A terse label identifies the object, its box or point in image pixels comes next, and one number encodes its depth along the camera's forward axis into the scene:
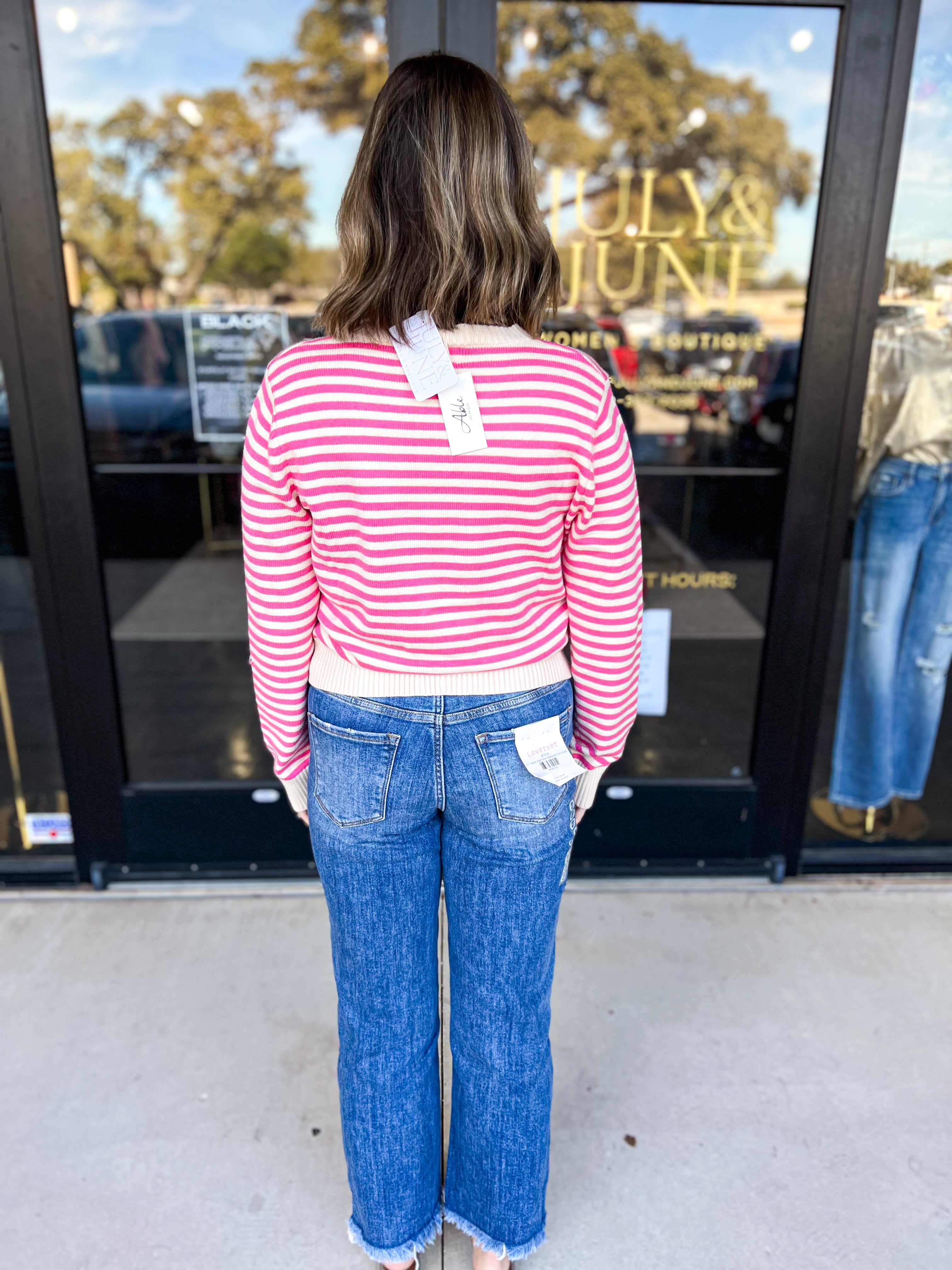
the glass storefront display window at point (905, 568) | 2.25
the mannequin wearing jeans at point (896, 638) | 2.50
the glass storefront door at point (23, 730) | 2.52
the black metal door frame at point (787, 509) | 2.10
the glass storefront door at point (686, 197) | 2.25
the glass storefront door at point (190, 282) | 2.47
